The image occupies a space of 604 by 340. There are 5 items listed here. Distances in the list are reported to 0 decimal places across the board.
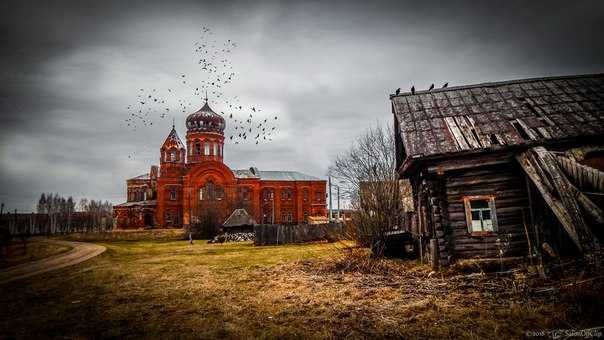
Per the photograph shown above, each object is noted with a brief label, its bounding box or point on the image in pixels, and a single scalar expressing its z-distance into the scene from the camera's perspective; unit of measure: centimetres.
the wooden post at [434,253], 1005
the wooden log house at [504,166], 916
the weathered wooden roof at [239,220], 3450
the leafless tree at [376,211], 1245
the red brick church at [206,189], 4666
